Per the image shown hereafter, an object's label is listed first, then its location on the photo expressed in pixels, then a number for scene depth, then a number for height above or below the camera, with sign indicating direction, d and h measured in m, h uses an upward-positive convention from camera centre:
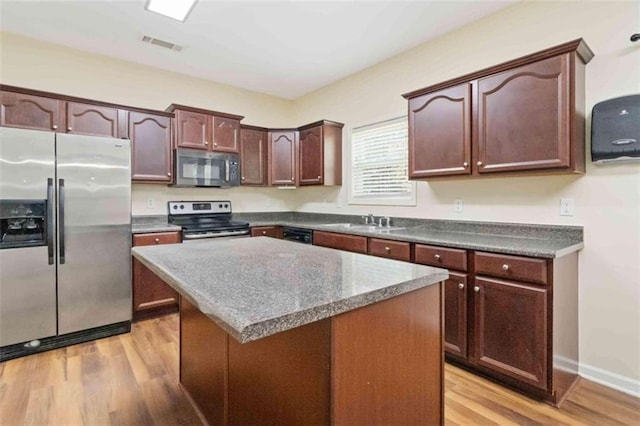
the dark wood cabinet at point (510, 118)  2.08 +0.65
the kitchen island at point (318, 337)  0.97 -0.43
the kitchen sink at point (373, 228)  3.19 -0.17
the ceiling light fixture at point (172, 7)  2.61 +1.65
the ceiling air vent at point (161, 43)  3.28 +1.71
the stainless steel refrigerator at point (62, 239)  2.57 -0.21
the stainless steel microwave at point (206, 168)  3.76 +0.52
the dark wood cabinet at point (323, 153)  4.17 +0.75
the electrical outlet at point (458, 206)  3.01 +0.05
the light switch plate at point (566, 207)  2.35 +0.02
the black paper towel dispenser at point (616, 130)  2.02 +0.50
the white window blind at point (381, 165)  3.58 +0.54
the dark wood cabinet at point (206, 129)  3.73 +0.98
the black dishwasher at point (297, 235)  3.79 -0.27
